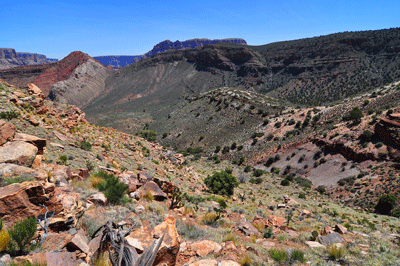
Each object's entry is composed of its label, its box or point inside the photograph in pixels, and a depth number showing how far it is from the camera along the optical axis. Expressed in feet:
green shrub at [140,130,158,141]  169.78
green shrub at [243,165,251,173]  112.18
